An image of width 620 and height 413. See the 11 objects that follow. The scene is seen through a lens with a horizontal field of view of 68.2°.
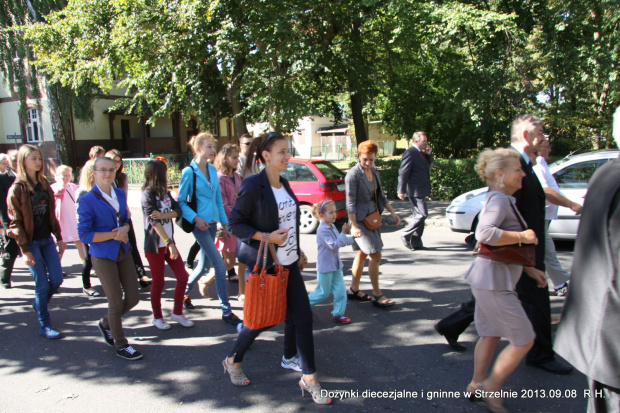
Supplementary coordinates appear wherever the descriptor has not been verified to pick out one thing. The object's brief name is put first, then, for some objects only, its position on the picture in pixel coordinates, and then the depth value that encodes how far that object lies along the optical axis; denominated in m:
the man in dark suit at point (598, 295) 1.82
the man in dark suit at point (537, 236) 3.39
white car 7.12
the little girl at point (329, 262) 4.45
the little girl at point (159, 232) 4.45
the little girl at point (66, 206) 6.58
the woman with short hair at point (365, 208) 4.91
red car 9.55
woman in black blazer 3.28
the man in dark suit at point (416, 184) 7.80
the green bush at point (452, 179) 13.03
